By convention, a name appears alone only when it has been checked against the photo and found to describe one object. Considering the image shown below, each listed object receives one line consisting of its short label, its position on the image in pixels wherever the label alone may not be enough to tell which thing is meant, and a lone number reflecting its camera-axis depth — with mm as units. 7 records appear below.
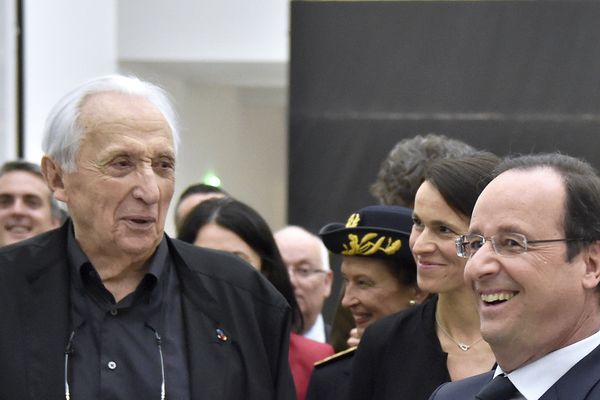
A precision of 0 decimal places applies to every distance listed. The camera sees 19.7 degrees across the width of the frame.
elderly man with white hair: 4314
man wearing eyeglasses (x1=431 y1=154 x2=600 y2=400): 3405
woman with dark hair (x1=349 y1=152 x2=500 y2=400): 4794
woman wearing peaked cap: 5634
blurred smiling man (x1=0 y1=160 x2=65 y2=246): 7993
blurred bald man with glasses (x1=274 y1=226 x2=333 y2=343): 7993
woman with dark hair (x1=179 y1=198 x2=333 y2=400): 6461
